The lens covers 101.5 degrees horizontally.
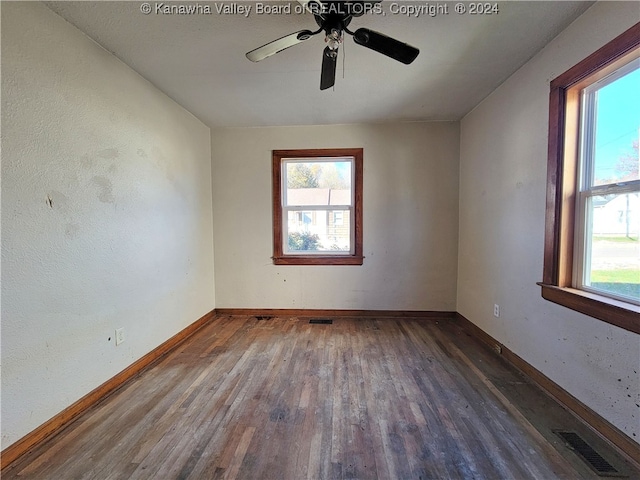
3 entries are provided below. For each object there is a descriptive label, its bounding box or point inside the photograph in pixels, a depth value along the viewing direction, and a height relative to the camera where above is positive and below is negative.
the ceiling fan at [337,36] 1.33 +1.05
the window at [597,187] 1.42 +0.24
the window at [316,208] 3.40 +0.23
